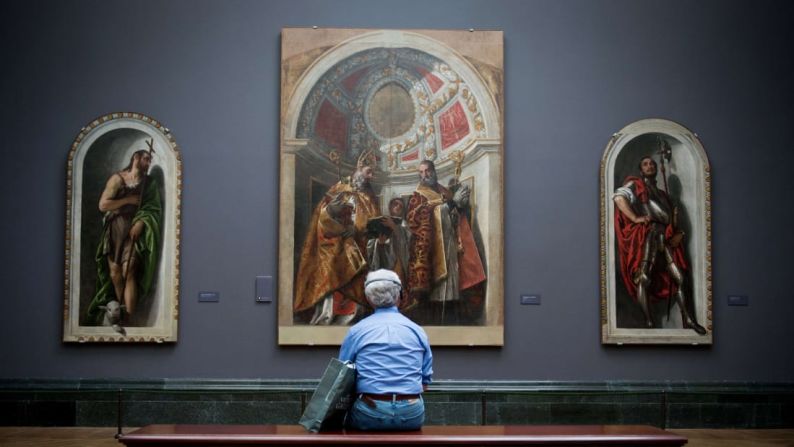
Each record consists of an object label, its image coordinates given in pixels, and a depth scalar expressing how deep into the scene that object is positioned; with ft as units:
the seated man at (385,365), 25.77
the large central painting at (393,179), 42.93
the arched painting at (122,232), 42.78
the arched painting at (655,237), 43.57
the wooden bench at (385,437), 24.97
